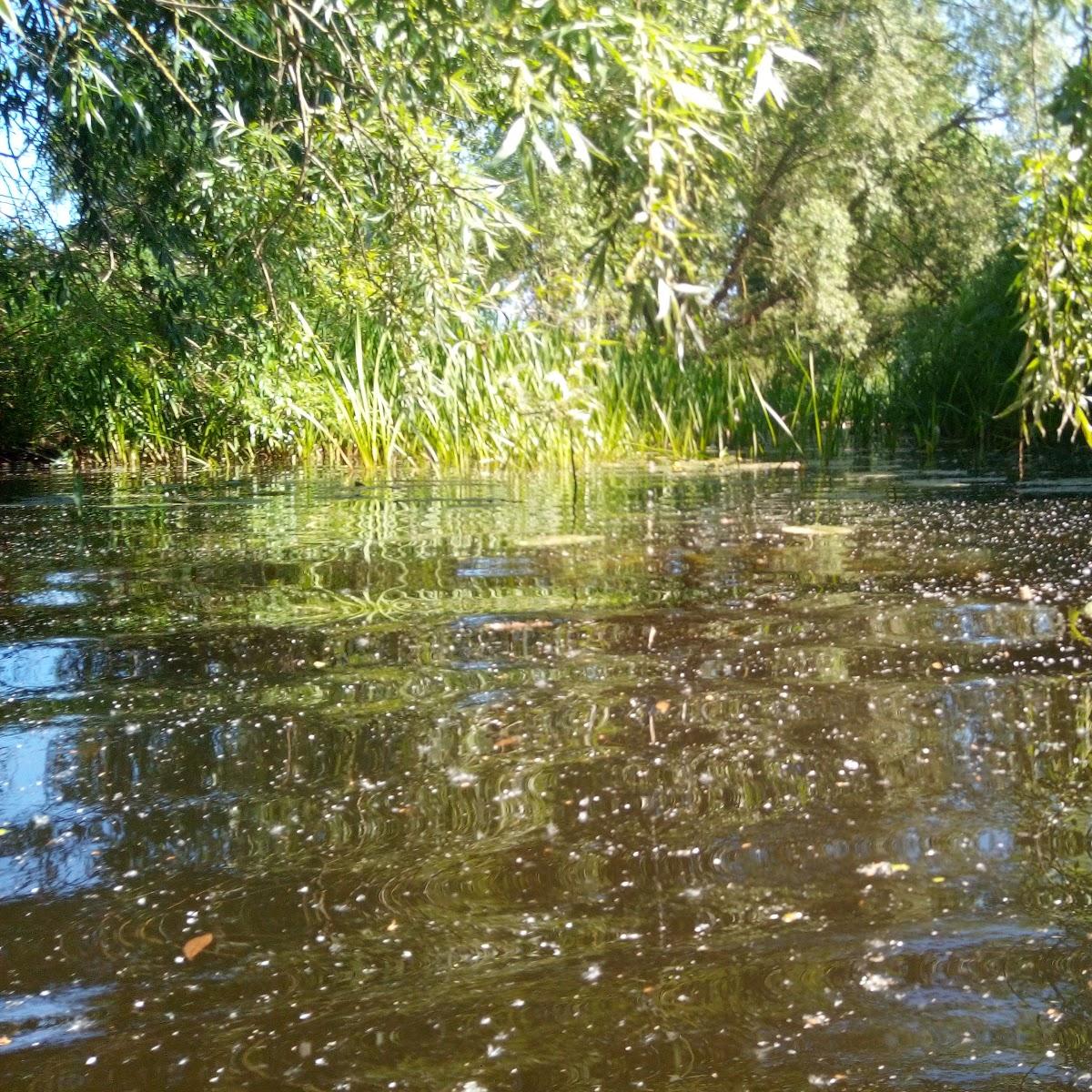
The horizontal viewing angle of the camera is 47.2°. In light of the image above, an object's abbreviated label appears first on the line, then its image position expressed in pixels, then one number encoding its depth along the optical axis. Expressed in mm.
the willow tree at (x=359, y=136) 3344
